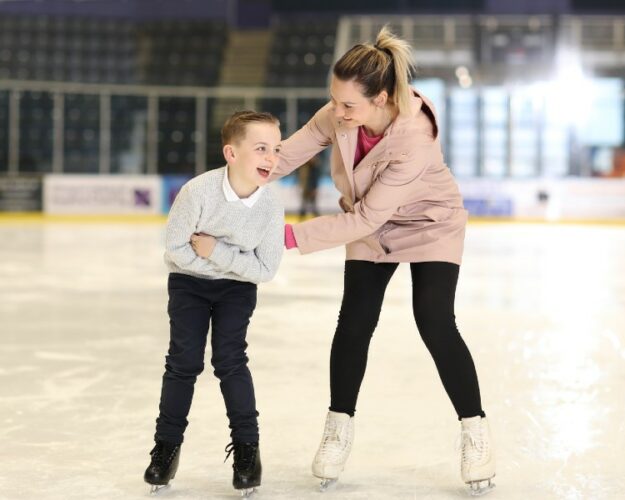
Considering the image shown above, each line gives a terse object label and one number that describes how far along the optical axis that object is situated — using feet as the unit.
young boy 16.18
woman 16.90
